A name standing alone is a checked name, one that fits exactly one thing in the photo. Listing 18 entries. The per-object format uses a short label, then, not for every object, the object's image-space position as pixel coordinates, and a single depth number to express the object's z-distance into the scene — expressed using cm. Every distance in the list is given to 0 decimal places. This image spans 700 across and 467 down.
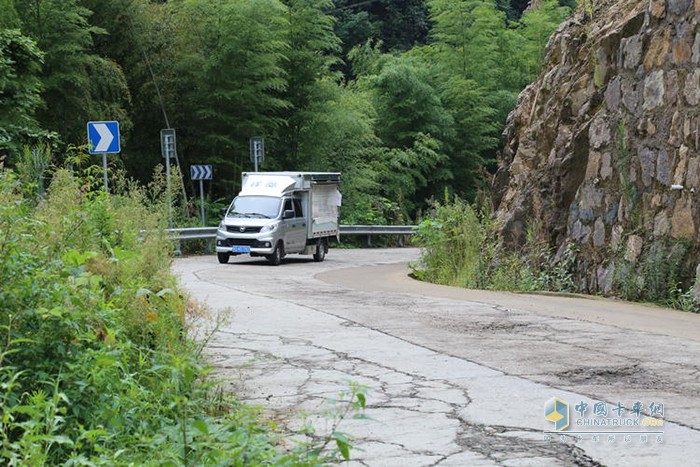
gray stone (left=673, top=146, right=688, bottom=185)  1438
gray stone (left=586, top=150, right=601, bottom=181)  1670
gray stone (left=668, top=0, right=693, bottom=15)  1470
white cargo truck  2639
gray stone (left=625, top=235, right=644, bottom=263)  1509
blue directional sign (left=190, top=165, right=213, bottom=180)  3170
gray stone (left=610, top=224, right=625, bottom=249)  1566
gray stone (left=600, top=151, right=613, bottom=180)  1638
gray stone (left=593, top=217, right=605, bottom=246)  1628
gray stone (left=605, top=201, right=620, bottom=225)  1606
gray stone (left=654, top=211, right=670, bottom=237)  1459
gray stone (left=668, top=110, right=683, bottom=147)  1465
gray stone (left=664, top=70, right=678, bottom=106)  1483
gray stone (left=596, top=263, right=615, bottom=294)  1558
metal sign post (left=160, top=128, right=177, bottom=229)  2836
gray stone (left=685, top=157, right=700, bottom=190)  1405
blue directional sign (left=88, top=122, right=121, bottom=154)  1852
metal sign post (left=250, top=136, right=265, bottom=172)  3209
